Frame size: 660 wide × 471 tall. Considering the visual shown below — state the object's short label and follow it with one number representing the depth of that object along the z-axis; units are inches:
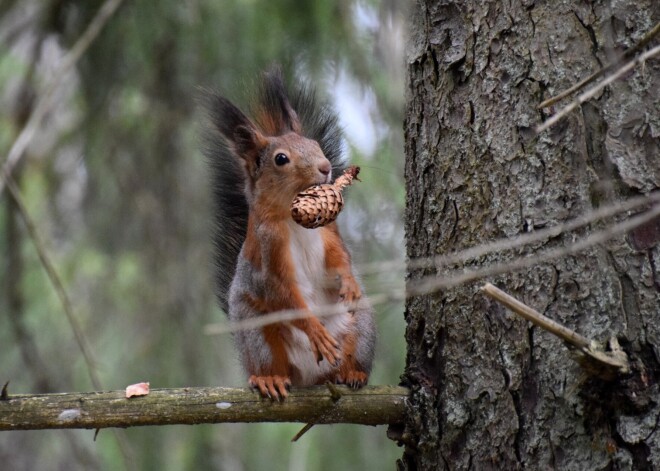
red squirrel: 244.8
